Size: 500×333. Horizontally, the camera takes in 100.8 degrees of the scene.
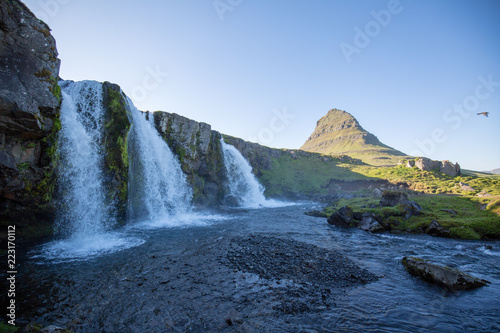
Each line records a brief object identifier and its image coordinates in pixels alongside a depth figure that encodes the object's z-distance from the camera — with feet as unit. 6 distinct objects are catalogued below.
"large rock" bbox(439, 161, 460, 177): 190.49
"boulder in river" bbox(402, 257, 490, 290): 33.24
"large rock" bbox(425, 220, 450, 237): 64.34
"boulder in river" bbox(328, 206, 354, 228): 82.23
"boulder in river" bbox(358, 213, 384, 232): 73.15
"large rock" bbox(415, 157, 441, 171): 206.39
